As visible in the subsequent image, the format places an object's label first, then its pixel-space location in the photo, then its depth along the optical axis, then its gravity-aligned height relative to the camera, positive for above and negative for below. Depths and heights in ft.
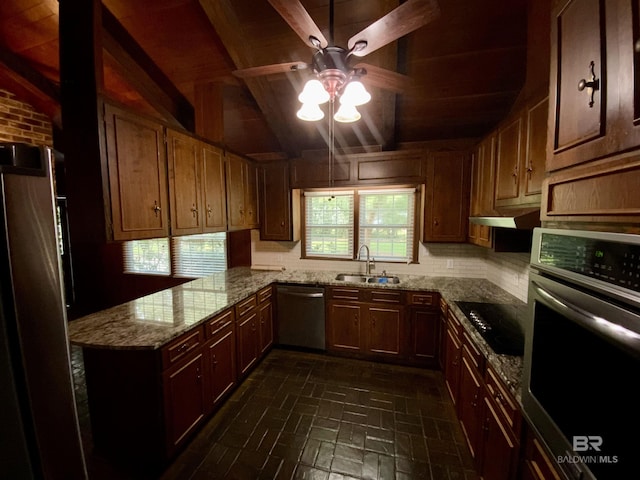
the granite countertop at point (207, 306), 5.39 -2.34
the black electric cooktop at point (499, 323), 5.25 -2.39
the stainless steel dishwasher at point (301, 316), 10.87 -3.80
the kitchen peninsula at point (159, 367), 5.70 -3.25
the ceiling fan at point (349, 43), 4.06 +3.16
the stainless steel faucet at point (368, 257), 11.66 -1.54
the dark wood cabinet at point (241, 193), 10.64 +1.29
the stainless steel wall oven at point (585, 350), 2.09 -1.24
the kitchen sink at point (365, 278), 11.32 -2.36
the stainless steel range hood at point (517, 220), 5.15 +0.04
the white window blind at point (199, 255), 13.82 -1.59
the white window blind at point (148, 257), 14.83 -1.82
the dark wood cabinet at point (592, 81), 2.31 +1.38
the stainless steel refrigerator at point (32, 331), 1.59 -0.66
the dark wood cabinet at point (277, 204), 12.12 +0.90
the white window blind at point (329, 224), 12.45 -0.05
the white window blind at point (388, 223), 11.73 -0.02
